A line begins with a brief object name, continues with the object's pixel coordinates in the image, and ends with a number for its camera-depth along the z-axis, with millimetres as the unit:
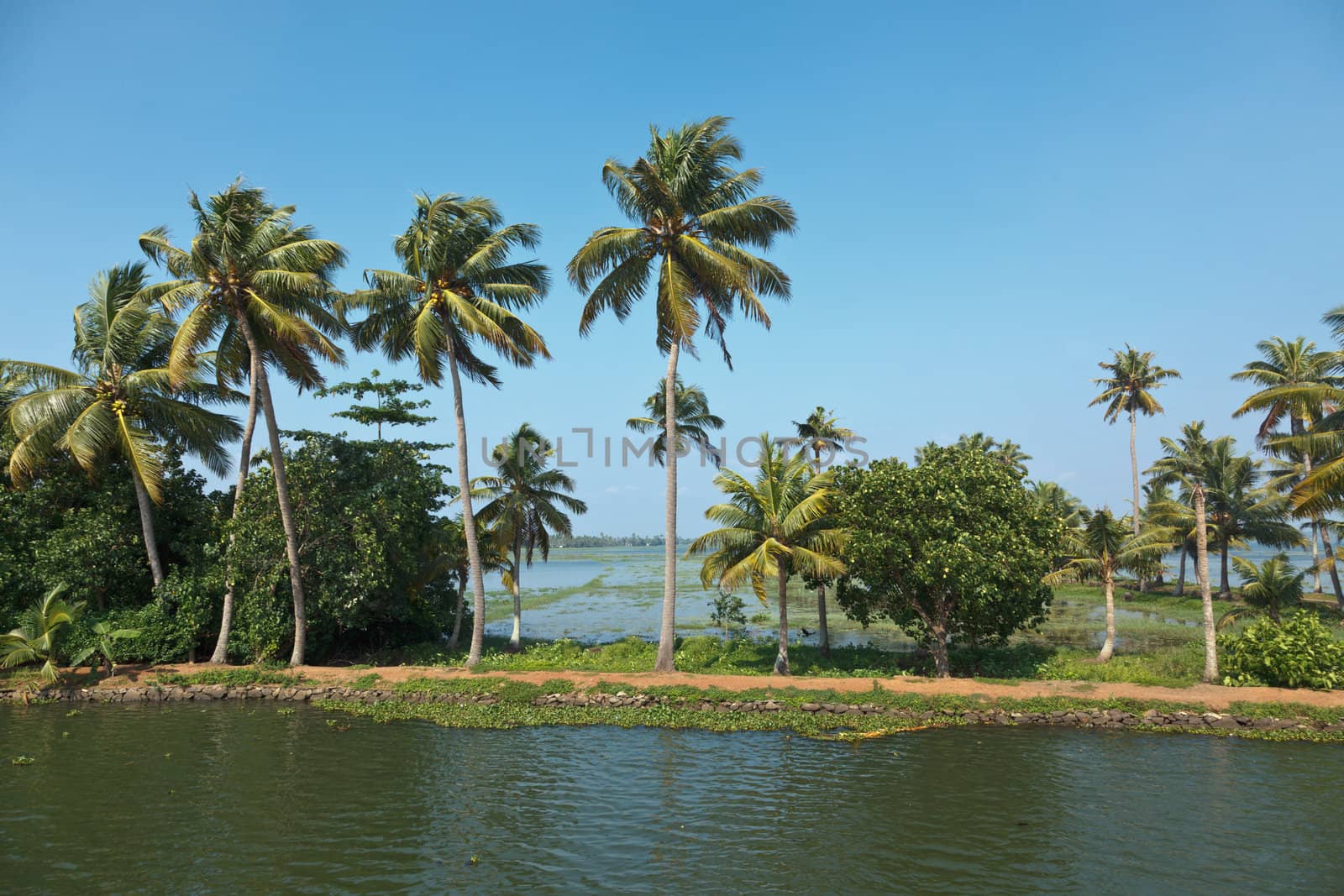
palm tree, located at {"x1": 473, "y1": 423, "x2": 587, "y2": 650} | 31250
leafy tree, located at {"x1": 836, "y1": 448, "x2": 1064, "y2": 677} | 22156
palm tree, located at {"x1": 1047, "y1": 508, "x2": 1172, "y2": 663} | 25562
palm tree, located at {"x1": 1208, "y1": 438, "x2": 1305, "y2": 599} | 43125
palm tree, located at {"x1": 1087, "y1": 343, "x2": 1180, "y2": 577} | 50000
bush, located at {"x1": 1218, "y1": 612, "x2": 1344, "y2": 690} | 20359
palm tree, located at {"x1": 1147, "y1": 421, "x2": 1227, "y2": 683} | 46562
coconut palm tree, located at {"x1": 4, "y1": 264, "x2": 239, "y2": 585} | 23797
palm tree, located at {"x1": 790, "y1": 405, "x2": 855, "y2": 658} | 34969
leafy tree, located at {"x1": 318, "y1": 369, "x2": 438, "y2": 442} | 32656
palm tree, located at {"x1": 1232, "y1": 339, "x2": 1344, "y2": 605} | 35500
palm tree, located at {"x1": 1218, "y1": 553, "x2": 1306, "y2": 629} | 26172
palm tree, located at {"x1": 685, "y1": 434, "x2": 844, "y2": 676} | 23406
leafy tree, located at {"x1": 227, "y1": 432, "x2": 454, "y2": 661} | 25328
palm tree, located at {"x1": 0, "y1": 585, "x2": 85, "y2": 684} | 22489
